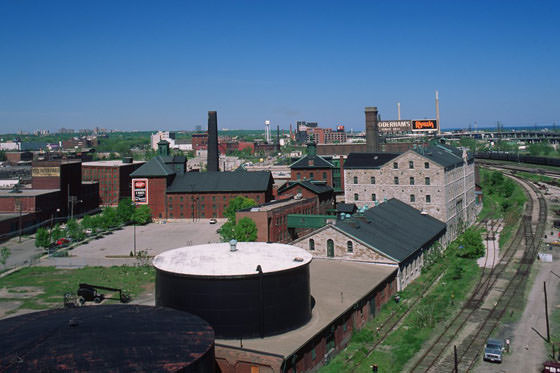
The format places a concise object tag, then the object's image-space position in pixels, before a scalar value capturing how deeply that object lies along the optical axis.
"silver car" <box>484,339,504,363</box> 29.75
